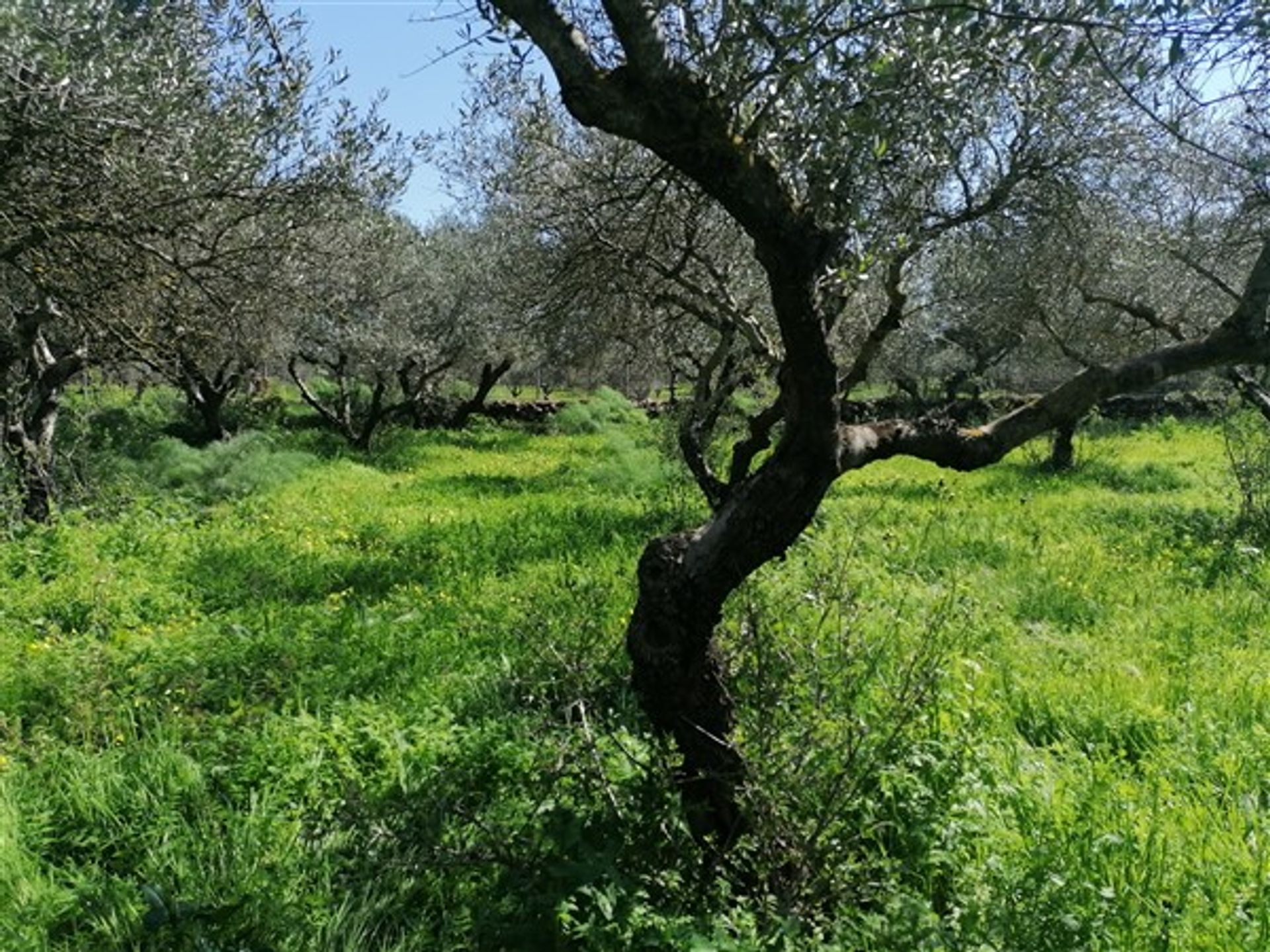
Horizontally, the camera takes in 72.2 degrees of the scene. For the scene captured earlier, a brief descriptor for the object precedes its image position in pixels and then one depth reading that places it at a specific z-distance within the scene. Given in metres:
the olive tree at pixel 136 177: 5.63
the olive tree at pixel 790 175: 2.66
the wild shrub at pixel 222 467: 13.55
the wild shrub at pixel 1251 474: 10.16
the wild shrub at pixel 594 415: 27.08
